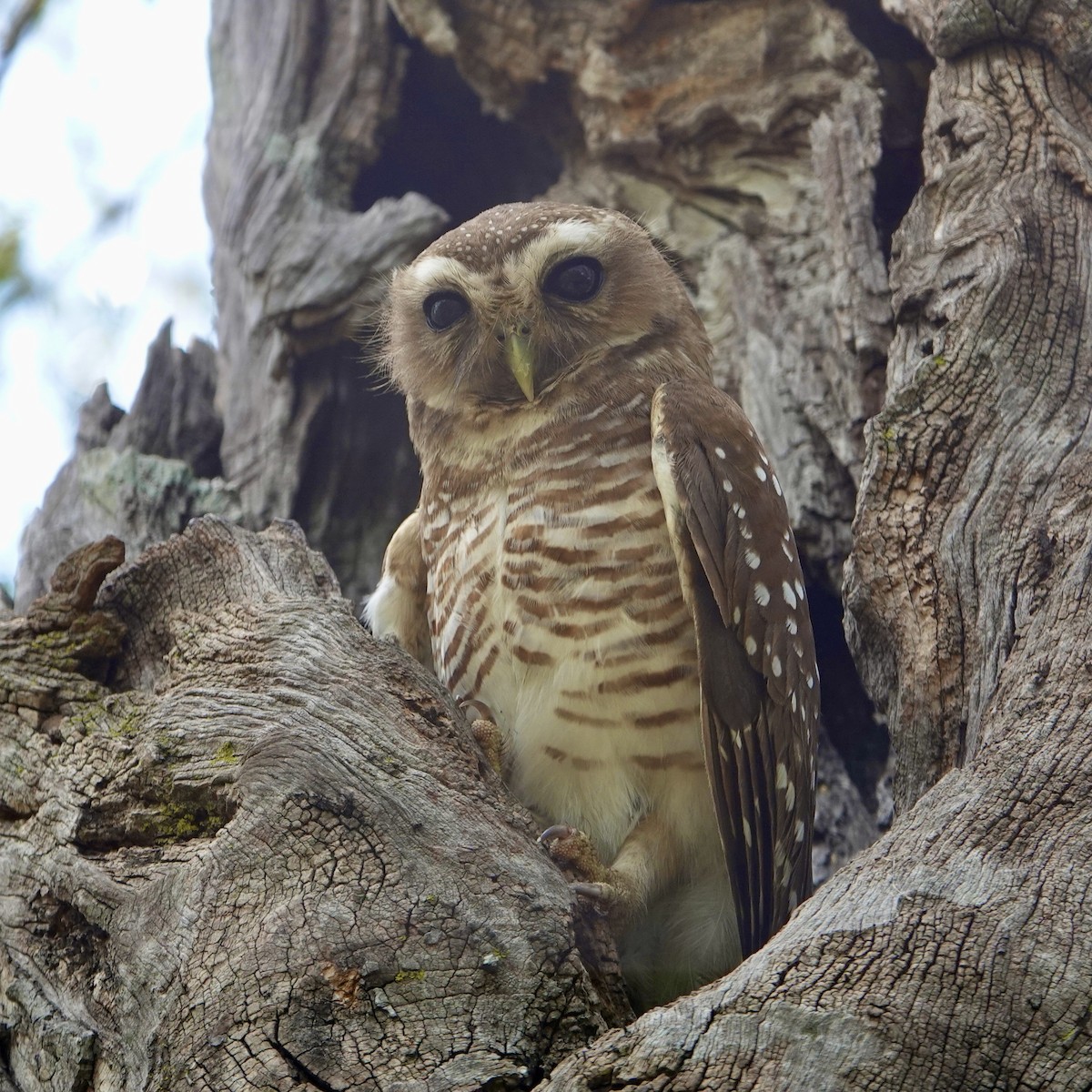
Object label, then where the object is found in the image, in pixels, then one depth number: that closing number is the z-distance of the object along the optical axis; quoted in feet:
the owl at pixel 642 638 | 23.13
